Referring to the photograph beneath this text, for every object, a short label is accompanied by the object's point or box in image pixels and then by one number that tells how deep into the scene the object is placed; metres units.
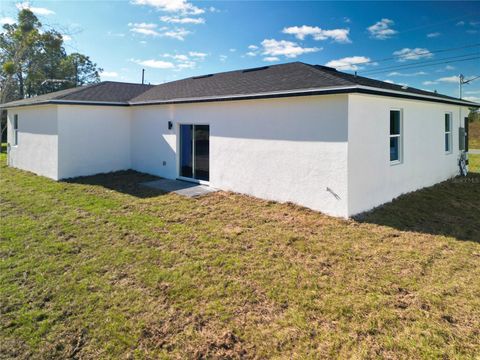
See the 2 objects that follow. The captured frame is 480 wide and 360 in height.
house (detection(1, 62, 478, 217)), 7.16
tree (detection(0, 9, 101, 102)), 21.69
